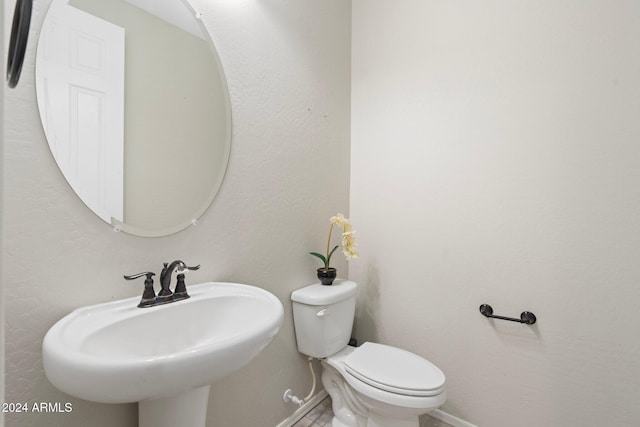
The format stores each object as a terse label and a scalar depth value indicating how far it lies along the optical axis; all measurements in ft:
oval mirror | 2.56
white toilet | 3.60
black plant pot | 4.79
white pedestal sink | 1.79
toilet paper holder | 4.00
